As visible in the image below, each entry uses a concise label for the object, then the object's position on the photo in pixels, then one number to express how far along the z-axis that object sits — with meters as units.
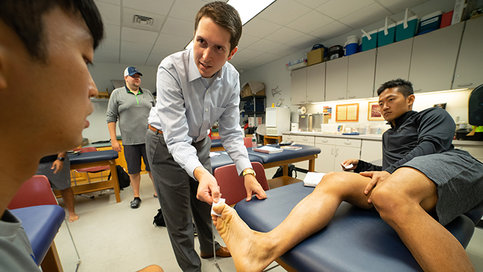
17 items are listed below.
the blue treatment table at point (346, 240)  0.55
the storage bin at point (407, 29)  2.60
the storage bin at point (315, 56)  3.71
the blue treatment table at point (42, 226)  0.72
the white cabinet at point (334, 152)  3.08
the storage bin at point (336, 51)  3.49
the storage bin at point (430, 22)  2.41
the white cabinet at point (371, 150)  2.78
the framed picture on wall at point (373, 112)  3.30
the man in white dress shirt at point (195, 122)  0.80
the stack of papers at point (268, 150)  2.01
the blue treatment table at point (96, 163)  2.17
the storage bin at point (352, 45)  3.26
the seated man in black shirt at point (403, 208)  0.57
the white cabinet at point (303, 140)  3.73
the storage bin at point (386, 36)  2.80
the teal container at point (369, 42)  3.01
